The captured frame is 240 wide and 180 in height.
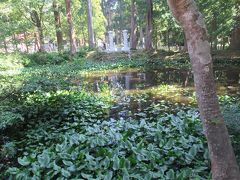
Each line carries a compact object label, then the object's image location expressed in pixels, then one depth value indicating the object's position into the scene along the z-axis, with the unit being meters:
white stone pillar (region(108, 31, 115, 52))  16.43
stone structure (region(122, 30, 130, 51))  15.49
